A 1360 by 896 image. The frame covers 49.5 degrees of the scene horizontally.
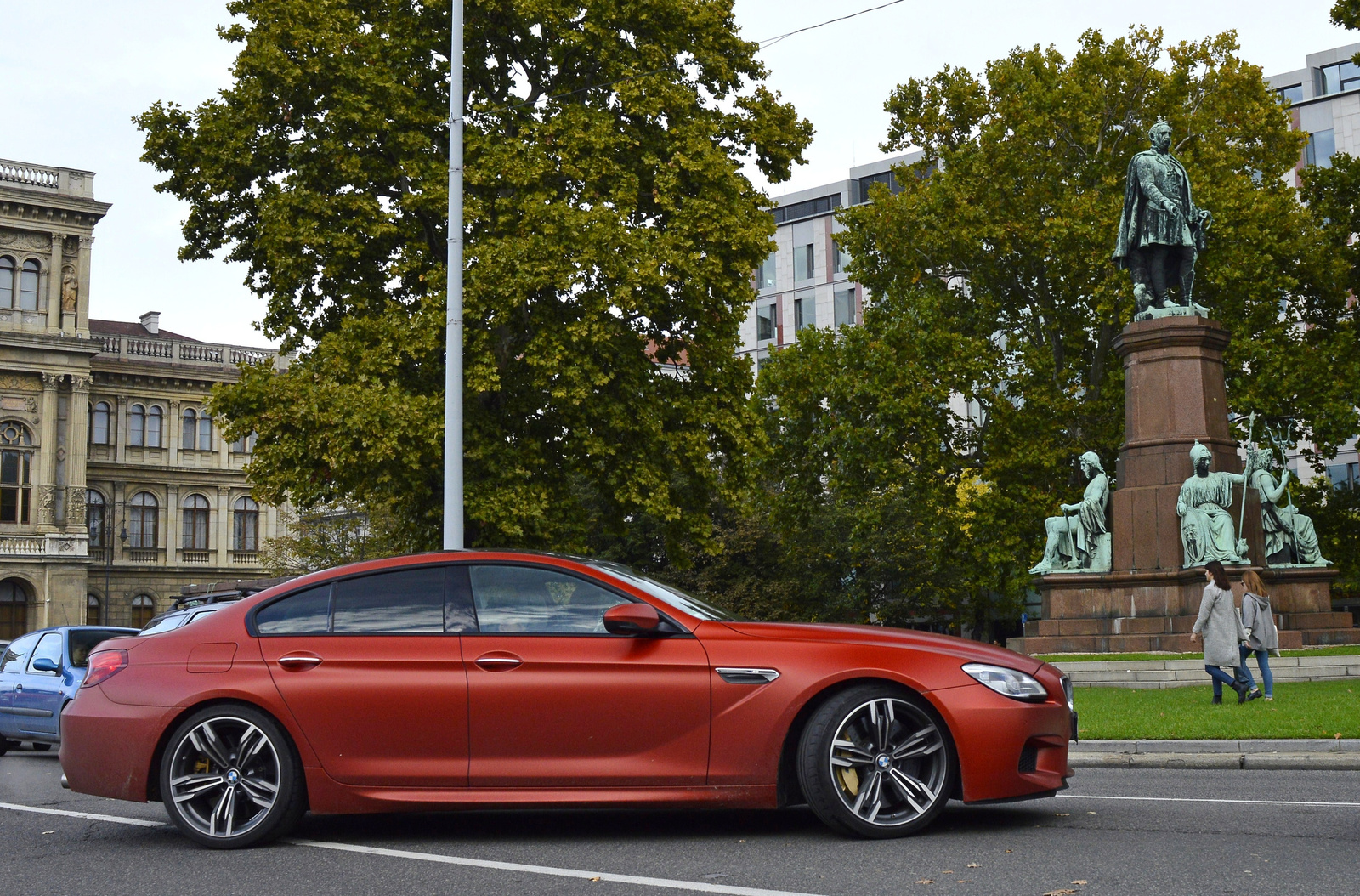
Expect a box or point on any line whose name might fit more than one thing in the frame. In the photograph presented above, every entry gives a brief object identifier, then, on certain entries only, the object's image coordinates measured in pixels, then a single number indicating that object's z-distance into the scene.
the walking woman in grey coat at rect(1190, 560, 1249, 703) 16.06
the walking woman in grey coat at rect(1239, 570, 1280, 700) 16.64
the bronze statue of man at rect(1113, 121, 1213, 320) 24.02
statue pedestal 21.66
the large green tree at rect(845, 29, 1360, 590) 33.75
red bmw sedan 7.01
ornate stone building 65.12
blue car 17.02
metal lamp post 16.89
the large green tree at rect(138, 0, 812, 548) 21.62
